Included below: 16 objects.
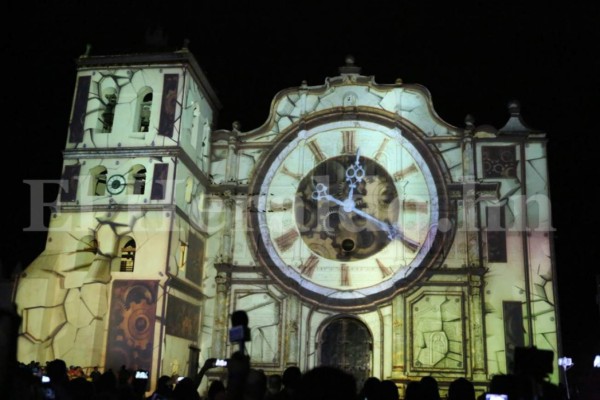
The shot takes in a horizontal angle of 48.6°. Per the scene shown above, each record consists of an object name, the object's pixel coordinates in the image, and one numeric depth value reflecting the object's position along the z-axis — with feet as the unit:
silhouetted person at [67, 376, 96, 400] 23.99
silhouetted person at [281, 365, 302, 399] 24.82
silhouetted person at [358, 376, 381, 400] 21.45
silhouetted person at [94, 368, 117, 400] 22.98
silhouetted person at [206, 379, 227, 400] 24.44
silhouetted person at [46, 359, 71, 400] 22.74
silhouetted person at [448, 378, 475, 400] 24.31
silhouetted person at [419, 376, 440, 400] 22.02
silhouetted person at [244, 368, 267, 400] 20.83
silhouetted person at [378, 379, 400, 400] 21.25
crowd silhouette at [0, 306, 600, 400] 12.28
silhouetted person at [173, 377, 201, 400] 24.06
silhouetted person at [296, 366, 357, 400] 12.14
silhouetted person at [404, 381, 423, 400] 21.91
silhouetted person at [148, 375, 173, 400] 25.73
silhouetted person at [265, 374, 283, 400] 29.58
